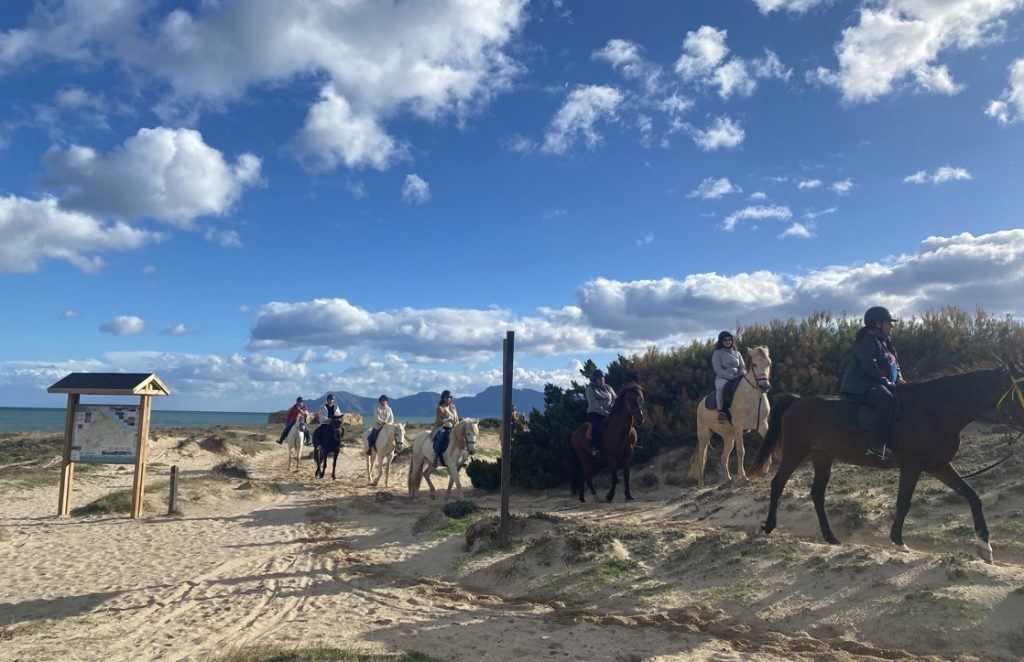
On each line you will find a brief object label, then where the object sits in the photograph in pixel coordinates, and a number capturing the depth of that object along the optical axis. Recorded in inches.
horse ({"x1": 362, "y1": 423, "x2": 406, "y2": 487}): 752.3
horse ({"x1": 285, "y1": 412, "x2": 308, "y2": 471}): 935.7
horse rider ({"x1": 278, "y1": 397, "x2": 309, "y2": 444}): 928.9
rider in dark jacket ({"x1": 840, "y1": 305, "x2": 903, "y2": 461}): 271.1
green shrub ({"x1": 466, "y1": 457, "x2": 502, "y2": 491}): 637.9
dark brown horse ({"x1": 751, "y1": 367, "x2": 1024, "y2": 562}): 257.6
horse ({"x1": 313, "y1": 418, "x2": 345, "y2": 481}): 830.5
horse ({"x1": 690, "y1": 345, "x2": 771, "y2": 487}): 481.7
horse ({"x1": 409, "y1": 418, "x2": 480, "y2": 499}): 565.6
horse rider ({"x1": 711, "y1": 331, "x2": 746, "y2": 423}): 505.7
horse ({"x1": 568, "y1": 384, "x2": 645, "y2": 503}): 496.1
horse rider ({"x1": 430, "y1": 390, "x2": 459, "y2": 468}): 581.6
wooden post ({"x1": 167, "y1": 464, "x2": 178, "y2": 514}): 529.8
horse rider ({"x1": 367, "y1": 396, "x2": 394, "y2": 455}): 765.9
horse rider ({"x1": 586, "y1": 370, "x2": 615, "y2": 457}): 518.9
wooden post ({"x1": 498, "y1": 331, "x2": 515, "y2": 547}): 335.3
